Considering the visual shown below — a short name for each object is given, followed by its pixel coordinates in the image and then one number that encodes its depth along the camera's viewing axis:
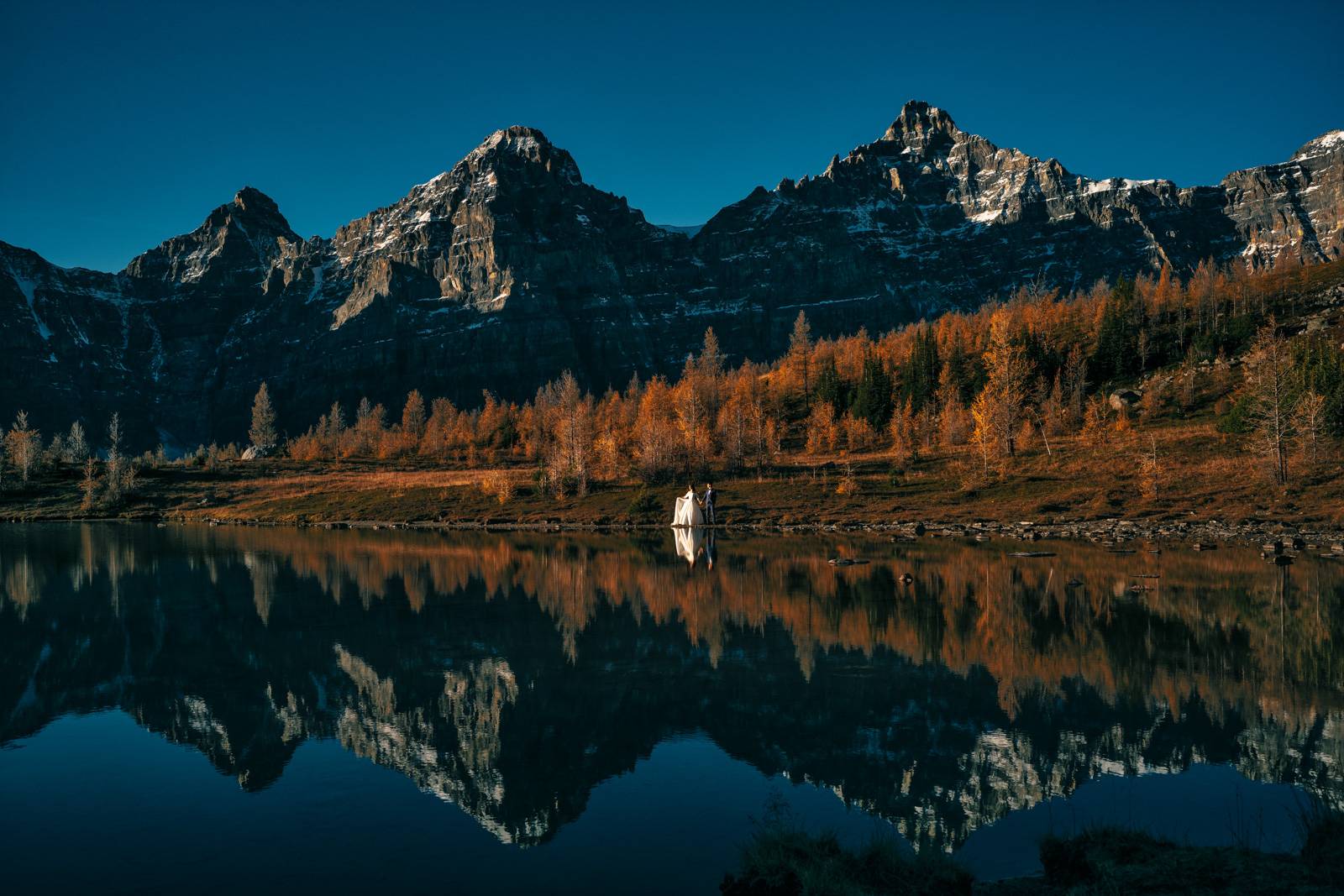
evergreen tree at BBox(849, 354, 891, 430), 132.38
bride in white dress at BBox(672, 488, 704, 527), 81.56
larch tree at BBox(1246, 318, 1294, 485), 69.69
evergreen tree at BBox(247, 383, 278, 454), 172.75
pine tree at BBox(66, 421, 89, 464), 158.80
